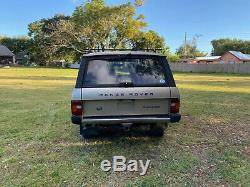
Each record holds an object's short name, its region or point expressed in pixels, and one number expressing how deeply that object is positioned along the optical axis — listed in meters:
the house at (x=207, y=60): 45.44
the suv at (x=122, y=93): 3.33
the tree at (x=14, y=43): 49.84
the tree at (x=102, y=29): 29.69
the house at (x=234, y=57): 38.34
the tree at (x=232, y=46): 53.19
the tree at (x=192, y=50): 62.02
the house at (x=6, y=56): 44.84
